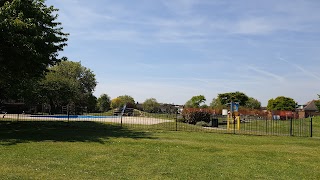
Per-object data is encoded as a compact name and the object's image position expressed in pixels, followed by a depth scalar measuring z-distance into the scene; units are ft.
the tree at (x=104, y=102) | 216.71
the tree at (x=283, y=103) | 234.01
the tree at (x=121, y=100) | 258.56
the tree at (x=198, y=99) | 229.74
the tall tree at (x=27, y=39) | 40.20
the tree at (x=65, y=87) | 135.24
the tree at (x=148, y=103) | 211.88
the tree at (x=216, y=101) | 256.54
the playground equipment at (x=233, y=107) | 66.29
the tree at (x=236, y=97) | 245.89
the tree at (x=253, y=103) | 278.64
